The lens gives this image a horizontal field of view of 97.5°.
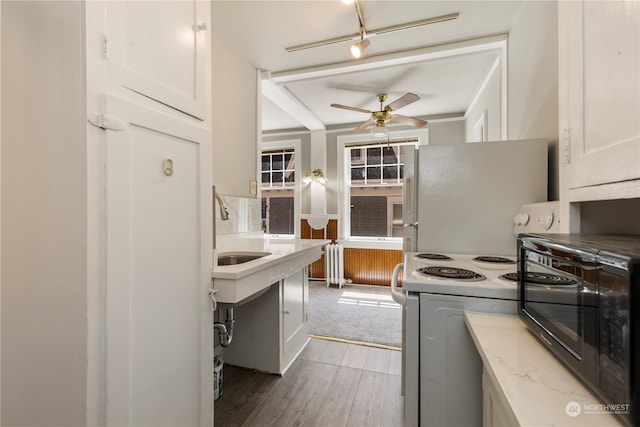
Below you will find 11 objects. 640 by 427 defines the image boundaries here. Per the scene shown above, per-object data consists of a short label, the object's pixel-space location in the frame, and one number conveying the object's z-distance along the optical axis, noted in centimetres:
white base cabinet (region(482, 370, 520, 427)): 72
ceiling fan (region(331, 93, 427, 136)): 283
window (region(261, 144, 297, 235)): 481
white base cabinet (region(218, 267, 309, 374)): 199
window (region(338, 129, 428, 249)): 433
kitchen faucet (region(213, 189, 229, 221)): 155
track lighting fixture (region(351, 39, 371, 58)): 204
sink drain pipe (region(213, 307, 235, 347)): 148
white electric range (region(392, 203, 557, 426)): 105
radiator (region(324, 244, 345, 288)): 427
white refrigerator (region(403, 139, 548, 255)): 176
